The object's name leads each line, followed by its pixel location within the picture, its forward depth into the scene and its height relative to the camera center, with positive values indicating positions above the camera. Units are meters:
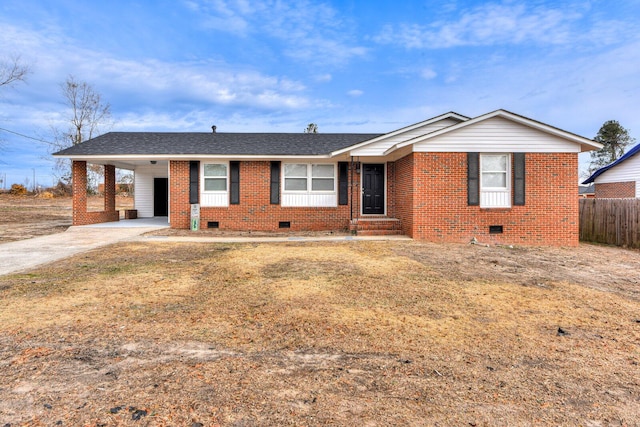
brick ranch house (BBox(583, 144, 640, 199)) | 17.86 +1.59
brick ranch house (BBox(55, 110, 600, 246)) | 11.30 +1.09
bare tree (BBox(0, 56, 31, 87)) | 24.48 +9.86
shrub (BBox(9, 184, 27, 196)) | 36.06 +1.92
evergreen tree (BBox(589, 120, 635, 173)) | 40.44 +8.05
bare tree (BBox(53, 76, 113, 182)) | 30.50 +8.79
